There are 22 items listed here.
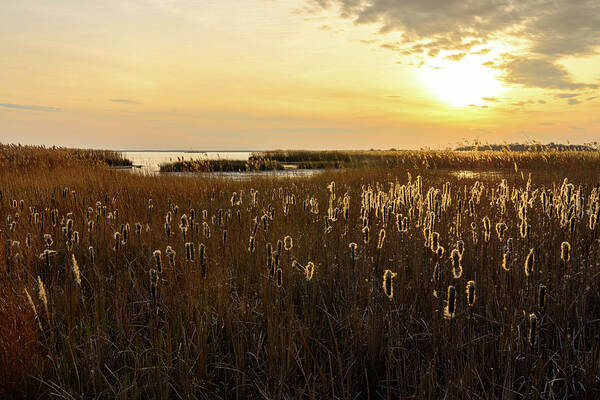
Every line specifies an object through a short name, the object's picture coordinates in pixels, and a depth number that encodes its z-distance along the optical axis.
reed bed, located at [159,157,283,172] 28.27
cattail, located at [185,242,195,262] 2.52
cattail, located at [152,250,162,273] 2.25
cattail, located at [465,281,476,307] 1.70
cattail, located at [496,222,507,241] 3.00
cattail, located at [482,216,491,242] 2.87
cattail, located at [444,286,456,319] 1.75
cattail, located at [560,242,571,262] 2.23
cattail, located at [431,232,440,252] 2.75
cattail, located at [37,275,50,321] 2.07
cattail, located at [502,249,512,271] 2.12
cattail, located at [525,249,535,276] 1.98
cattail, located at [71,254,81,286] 2.18
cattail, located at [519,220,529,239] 2.83
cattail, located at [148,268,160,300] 2.14
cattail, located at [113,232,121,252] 2.94
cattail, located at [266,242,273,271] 2.33
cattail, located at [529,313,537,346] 1.75
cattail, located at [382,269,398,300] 1.74
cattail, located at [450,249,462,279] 2.07
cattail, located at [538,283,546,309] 1.80
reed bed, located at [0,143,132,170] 15.46
